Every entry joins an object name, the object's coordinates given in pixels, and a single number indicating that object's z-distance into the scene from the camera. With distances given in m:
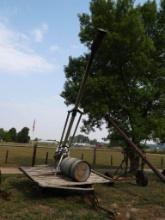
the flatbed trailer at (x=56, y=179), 6.52
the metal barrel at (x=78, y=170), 6.94
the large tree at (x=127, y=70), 11.49
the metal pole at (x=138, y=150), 6.54
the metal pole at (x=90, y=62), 7.25
